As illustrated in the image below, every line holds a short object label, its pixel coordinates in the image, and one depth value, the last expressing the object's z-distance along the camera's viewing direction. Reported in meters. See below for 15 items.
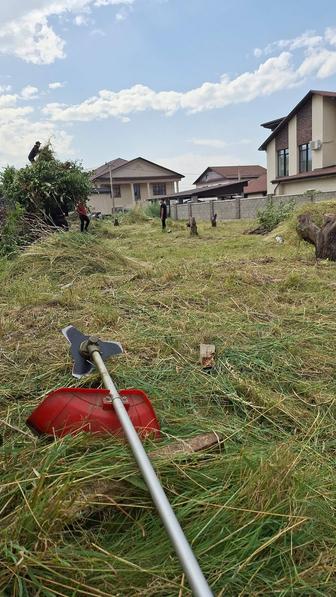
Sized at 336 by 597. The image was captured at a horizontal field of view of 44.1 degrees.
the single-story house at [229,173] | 52.65
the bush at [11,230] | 8.20
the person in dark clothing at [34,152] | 12.09
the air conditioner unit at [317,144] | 25.78
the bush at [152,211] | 27.59
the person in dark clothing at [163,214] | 17.91
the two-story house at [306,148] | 25.31
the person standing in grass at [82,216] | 11.40
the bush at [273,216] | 13.66
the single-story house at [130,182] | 45.09
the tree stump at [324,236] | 7.01
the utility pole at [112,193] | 41.06
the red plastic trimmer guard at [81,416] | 1.74
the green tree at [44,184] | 11.17
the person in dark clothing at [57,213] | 11.60
